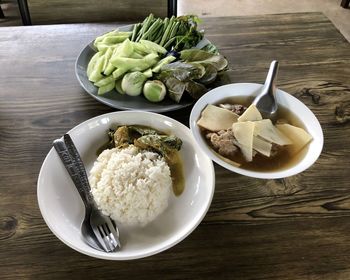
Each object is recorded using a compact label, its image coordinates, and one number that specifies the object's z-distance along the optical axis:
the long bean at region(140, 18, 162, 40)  1.12
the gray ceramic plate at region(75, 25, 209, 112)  0.93
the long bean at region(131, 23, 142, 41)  1.13
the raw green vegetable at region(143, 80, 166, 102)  0.94
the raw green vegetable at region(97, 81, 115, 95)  0.96
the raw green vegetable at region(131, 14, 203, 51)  1.10
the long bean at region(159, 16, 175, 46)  1.12
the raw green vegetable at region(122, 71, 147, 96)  0.95
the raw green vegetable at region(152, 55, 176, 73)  0.99
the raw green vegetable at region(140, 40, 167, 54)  1.06
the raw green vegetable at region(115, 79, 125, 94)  0.97
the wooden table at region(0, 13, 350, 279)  0.66
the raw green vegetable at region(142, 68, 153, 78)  0.98
